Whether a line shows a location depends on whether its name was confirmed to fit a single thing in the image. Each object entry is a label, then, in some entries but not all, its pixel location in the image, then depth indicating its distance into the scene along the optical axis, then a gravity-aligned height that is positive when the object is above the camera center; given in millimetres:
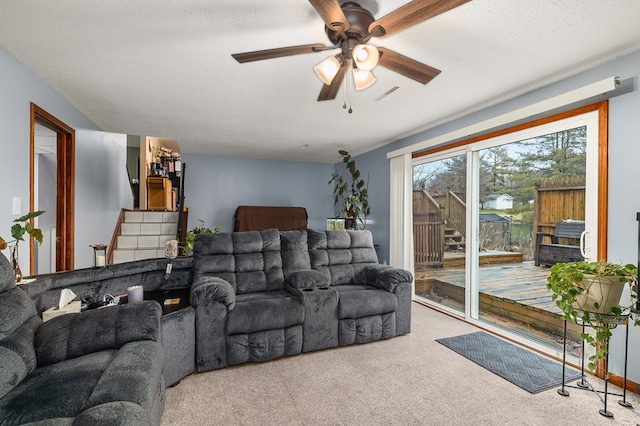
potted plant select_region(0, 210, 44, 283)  1921 -160
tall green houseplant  5436 +147
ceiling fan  1450 +898
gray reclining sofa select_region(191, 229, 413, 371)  2506 -786
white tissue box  1870 -621
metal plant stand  1987 -1238
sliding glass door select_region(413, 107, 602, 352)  2727 -52
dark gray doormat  2371 -1265
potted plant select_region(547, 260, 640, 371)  1977 -529
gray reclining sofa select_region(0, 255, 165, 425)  1150 -703
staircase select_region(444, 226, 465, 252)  3937 -381
